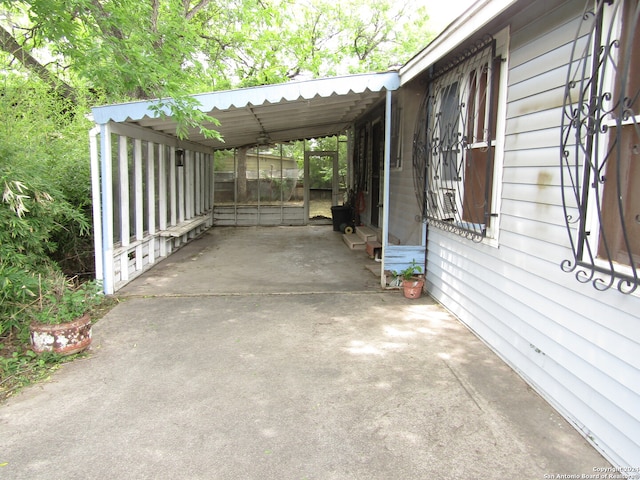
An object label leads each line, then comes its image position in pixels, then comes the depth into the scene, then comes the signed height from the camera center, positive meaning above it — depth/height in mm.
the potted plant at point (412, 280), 5199 -1113
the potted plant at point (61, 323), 3496 -1144
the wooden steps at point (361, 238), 8375 -1083
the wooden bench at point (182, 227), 7398 -837
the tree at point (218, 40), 4410 +3860
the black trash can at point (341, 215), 11031 -745
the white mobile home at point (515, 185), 2248 +18
